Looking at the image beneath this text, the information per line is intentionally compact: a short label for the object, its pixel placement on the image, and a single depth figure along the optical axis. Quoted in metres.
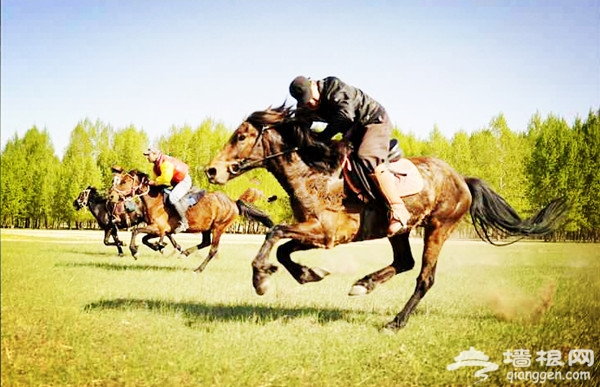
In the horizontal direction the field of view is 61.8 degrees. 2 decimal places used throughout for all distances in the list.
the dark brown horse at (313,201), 3.87
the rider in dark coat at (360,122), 3.79
